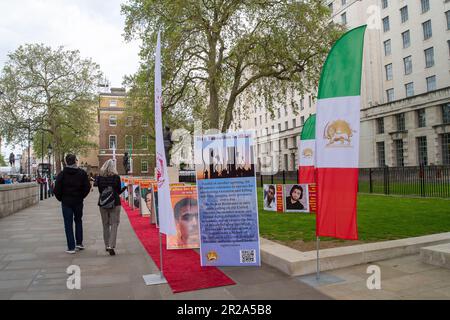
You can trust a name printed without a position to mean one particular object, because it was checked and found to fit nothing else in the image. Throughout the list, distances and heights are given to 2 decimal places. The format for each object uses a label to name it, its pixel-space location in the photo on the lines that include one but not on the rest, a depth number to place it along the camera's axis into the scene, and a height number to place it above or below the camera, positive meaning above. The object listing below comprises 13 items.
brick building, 70.54 +8.21
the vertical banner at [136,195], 17.15 -0.81
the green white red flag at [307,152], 14.17 +0.69
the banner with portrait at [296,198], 12.68 -0.88
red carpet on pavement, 5.48 -1.55
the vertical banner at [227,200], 6.23 -0.43
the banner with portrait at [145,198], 14.29 -0.78
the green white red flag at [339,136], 5.25 +0.47
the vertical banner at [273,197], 13.37 -0.88
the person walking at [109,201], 7.80 -0.46
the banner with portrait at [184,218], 8.23 -0.91
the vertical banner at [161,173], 5.70 +0.05
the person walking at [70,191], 7.99 -0.24
